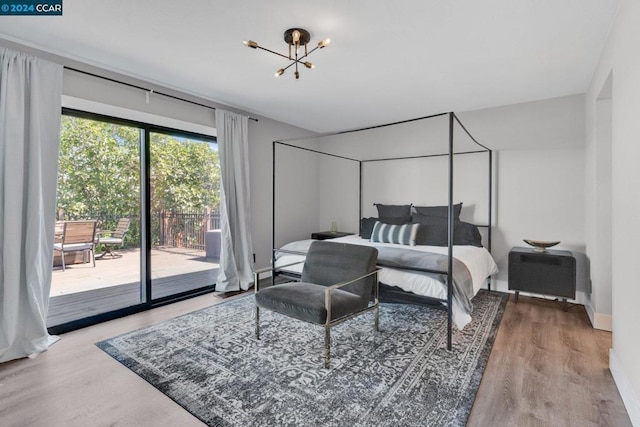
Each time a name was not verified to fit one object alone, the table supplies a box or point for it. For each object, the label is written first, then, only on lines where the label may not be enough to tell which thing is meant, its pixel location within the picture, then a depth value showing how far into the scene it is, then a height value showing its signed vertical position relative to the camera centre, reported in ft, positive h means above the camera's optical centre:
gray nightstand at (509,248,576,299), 11.05 -2.14
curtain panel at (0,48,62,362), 8.07 +0.46
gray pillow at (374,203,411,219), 15.19 +0.06
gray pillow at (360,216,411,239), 14.58 -0.46
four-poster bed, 8.57 -1.80
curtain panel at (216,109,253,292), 13.27 +0.34
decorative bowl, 11.82 -1.17
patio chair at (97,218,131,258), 10.99 -0.87
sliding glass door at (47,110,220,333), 10.25 -0.17
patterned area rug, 5.99 -3.66
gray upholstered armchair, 7.69 -2.12
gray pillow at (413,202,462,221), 13.93 +0.06
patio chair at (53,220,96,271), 10.18 -0.87
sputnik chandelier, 7.68 +4.32
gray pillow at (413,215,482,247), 12.94 -0.90
